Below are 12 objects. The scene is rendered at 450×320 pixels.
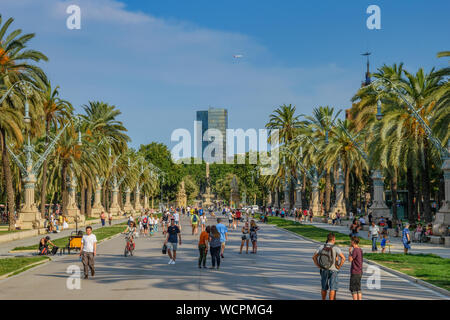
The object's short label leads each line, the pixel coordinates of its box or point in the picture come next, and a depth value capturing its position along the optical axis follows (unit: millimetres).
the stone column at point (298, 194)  69844
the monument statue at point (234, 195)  128125
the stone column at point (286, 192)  84175
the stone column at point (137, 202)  99738
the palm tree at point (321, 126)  59219
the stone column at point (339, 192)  58719
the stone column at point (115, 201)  74438
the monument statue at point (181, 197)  135750
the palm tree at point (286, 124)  70125
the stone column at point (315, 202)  67062
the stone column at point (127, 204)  86606
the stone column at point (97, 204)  67581
